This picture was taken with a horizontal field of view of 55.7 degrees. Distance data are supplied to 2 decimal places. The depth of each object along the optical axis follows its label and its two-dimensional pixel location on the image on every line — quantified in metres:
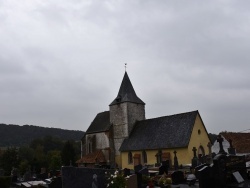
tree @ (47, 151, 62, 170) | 37.21
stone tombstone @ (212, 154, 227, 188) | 8.45
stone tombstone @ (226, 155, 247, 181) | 8.75
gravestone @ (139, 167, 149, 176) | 11.83
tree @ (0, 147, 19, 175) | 34.78
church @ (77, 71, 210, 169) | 24.25
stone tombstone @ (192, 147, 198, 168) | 15.76
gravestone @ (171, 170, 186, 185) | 10.69
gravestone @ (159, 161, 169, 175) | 13.98
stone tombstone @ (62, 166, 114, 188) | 7.66
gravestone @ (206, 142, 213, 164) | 24.60
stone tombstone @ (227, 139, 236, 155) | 13.74
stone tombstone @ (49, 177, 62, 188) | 10.58
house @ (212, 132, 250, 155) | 26.05
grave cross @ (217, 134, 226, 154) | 10.09
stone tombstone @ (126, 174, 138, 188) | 8.97
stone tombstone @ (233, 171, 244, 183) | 8.58
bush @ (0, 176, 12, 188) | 13.57
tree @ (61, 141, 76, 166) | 34.96
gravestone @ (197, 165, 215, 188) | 8.46
